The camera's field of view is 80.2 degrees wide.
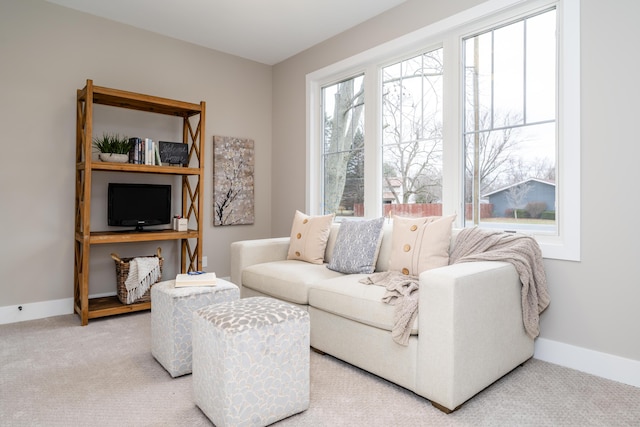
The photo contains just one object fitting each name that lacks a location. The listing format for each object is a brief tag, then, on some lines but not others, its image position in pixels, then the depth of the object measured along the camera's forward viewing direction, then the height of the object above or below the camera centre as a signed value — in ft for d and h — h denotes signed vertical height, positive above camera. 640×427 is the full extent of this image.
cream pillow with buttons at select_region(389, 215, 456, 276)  7.89 -0.66
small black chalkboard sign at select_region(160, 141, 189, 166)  12.05 +1.91
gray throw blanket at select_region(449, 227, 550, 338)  7.15 -0.83
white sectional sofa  5.82 -1.99
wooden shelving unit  10.11 +0.85
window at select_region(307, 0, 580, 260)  7.87 +2.34
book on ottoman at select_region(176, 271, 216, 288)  7.68 -1.37
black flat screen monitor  11.55 +0.25
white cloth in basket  11.05 -1.88
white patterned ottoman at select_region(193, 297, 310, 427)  5.29 -2.20
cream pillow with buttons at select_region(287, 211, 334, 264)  10.48 -0.71
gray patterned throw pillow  9.05 -0.84
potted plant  10.71 +1.81
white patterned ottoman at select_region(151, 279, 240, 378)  7.12 -2.01
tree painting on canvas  14.21 +1.26
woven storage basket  11.03 -1.84
